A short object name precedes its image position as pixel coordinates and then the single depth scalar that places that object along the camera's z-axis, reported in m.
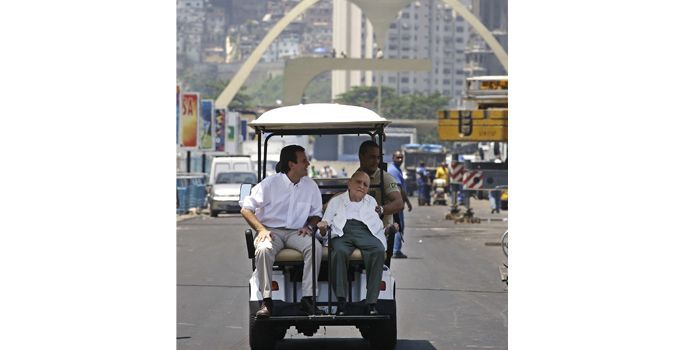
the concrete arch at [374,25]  125.25
